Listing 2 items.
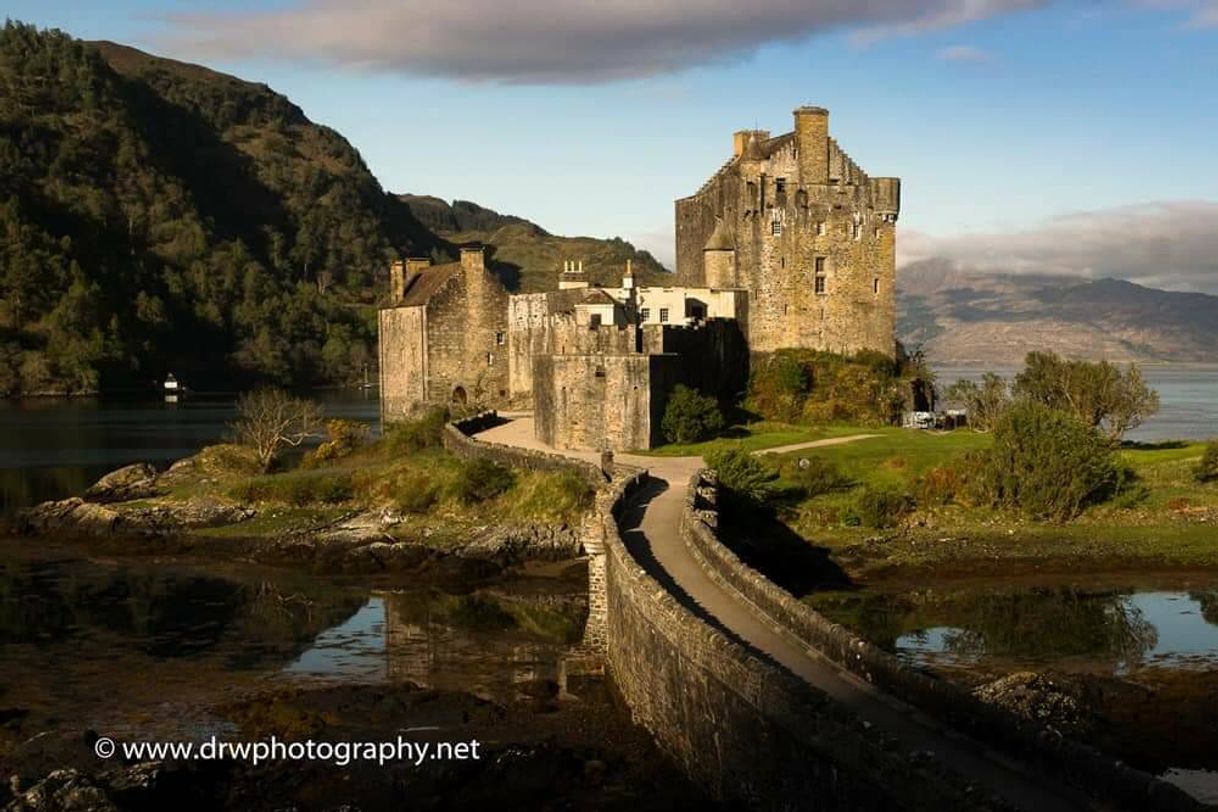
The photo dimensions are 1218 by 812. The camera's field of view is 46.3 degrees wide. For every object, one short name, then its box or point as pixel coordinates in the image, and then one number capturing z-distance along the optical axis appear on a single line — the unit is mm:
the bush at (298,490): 49719
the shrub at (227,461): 57125
